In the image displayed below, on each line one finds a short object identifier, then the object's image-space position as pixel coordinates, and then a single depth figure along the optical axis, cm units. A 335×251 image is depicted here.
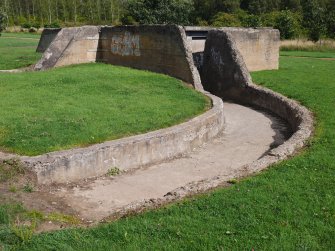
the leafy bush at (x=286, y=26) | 3538
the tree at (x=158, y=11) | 3910
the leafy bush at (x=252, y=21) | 3662
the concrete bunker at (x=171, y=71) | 757
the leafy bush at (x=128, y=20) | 4184
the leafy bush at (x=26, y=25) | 5438
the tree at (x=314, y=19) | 3441
